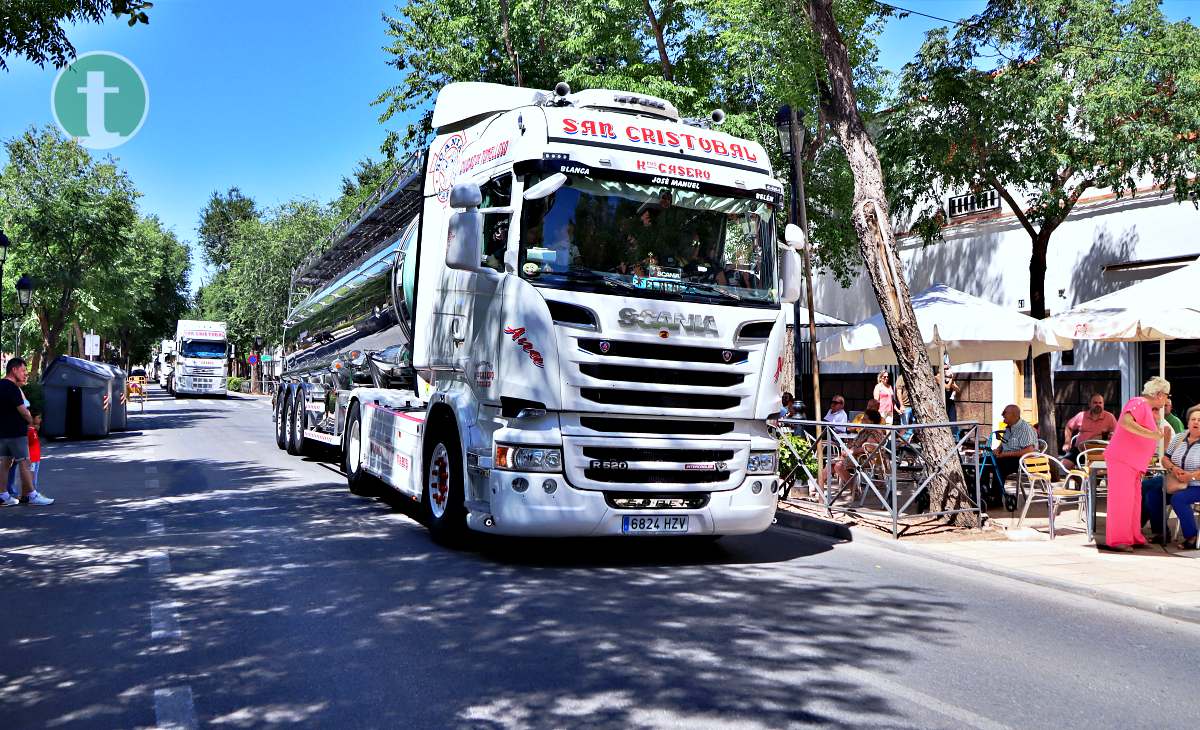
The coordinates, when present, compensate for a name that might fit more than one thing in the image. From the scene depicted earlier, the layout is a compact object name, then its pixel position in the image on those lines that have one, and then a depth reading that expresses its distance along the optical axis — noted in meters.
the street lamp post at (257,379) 72.47
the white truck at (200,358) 51.03
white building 17.16
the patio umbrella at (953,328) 12.34
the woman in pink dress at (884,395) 18.03
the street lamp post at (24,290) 25.23
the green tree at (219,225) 94.19
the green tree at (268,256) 60.03
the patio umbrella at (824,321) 16.83
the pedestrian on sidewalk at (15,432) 11.80
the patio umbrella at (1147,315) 10.39
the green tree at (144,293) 37.81
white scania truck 7.54
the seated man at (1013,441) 12.31
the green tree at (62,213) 30.69
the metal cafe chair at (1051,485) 9.88
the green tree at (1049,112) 14.90
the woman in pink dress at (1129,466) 8.77
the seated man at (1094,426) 12.62
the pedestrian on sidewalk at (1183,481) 8.88
